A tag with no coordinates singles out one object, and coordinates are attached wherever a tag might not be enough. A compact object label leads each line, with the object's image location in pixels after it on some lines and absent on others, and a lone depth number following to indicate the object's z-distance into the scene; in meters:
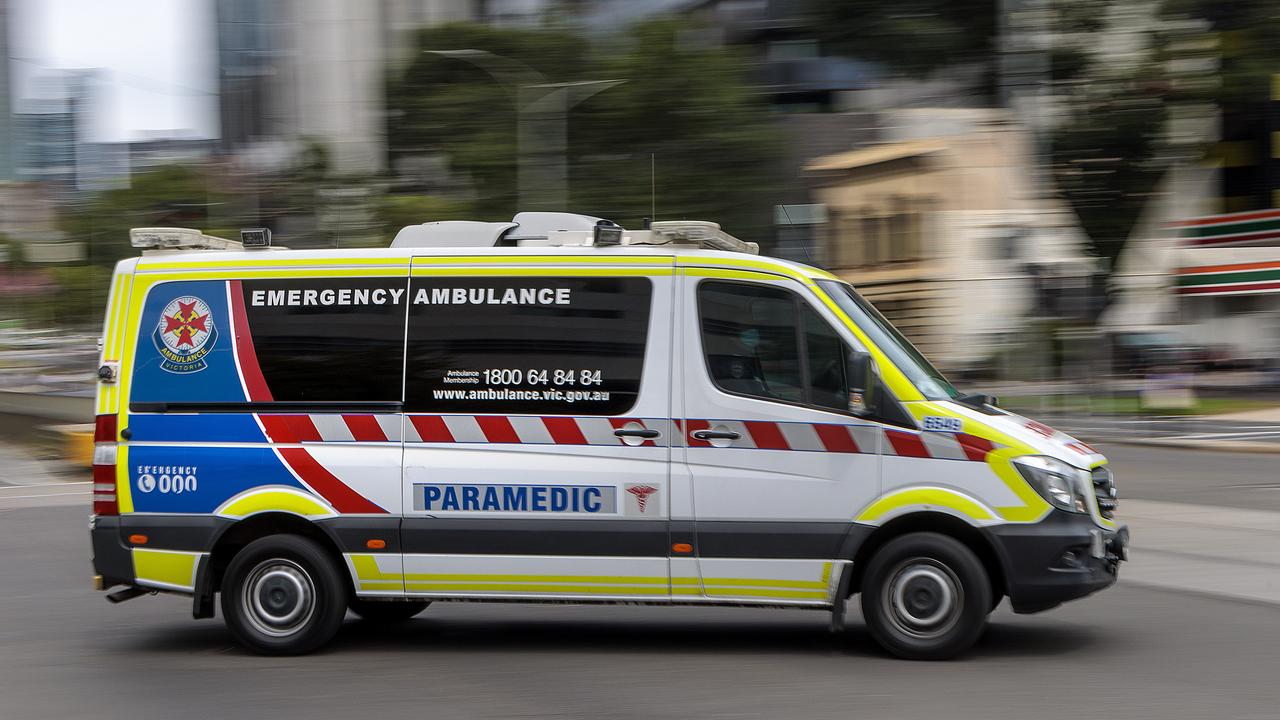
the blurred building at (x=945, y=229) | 46.03
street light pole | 36.03
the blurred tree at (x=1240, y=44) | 30.94
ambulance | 7.19
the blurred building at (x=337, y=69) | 44.44
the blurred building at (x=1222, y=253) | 42.50
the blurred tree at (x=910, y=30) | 32.19
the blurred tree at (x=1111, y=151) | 31.84
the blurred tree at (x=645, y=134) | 38.62
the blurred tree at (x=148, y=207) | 47.94
